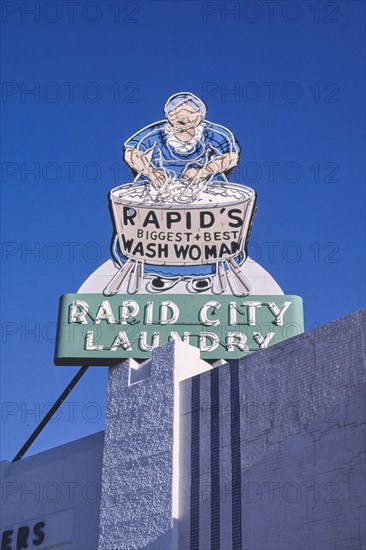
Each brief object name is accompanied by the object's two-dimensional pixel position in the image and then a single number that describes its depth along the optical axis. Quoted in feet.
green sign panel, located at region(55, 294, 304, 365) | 63.67
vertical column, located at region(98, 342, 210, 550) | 53.42
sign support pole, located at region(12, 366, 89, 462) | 67.92
